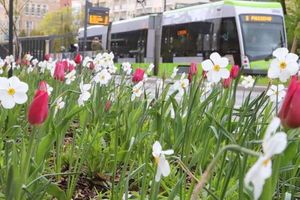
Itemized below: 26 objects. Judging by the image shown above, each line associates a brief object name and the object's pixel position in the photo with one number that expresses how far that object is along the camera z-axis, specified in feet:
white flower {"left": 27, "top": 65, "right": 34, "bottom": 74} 20.85
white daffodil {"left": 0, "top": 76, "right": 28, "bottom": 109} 6.64
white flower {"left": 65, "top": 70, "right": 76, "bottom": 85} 13.47
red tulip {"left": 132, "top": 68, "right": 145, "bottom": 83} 13.01
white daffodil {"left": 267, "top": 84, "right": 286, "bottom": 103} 10.38
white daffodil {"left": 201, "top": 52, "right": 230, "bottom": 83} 8.48
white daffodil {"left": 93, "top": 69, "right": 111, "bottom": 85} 12.67
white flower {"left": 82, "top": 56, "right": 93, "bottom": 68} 17.73
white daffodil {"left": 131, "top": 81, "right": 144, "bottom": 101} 12.12
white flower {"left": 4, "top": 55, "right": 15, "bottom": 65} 20.89
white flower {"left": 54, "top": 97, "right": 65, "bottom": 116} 9.08
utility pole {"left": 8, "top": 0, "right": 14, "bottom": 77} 23.85
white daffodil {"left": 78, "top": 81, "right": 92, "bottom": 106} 9.75
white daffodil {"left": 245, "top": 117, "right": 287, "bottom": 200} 2.90
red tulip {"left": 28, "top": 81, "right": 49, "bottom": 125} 4.74
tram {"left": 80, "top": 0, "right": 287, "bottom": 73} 73.31
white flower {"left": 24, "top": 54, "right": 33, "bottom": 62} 23.97
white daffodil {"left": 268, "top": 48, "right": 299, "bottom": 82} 7.12
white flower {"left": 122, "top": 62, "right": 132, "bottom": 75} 18.83
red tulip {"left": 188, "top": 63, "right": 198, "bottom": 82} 12.76
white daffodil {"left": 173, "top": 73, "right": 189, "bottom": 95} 12.28
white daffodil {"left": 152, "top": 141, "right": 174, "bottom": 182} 4.66
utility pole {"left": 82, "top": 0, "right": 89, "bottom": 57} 91.61
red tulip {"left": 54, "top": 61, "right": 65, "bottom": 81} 11.68
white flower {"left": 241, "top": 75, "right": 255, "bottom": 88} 15.72
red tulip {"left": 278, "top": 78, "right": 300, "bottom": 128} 3.75
